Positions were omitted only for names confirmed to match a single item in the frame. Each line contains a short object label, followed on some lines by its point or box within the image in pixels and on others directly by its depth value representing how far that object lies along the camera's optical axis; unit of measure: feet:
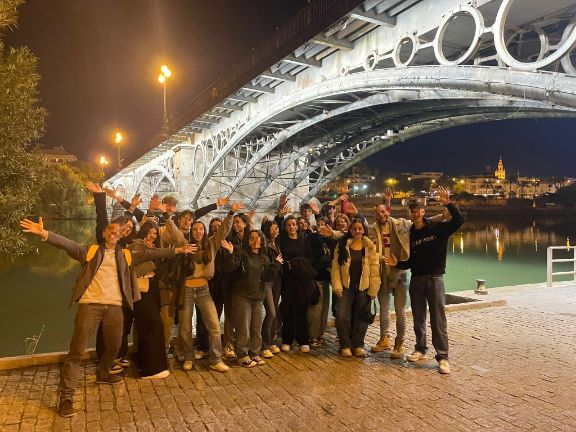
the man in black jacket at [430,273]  14.56
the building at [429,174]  363.25
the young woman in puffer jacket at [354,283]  15.61
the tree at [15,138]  12.48
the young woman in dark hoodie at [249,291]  14.70
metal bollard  26.50
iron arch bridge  22.00
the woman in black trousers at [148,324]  13.41
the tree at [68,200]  116.16
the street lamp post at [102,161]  183.19
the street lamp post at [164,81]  70.74
